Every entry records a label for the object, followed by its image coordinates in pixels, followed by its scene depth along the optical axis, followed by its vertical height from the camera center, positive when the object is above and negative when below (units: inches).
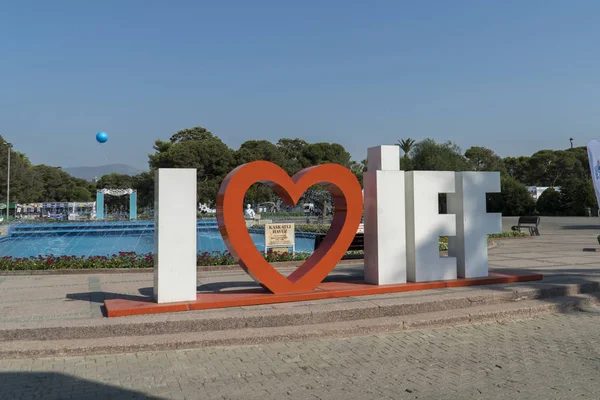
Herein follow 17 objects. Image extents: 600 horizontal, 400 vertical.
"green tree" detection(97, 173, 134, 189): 2859.3 +256.4
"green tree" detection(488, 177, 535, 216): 1857.8 +70.9
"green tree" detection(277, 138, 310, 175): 2241.1 +355.1
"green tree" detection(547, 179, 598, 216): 1649.5 +75.3
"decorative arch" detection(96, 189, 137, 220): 1786.4 +83.6
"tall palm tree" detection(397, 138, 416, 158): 2328.9 +360.9
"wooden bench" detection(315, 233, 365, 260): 465.1 -21.9
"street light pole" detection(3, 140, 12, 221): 1546.5 +260.3
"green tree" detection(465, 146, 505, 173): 2298.0 +294.3
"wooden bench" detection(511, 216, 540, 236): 860.6 -7.3
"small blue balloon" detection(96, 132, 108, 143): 1583.0 +284.4
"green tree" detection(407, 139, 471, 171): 1835.6 +252.7
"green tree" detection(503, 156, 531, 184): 2733.8 +299.4
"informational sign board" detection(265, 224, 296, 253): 495.5 -16.1
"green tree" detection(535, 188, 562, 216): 1812.7 +57.3
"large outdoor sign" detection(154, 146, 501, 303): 254.5 -1.9
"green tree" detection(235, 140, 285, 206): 1838.1 +256.3
